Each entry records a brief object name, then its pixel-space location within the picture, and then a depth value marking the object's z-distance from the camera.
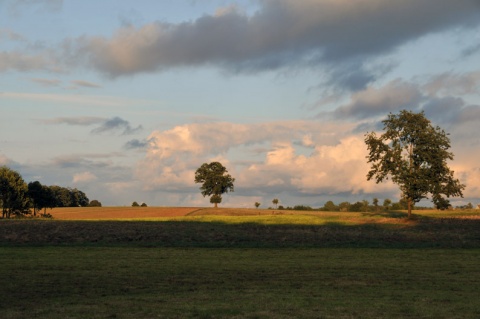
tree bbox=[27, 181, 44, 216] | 137.38
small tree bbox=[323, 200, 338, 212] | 147.38
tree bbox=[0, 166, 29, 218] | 130.75
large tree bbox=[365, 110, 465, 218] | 83.19
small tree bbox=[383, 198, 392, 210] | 141.39
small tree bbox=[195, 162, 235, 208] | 148.38
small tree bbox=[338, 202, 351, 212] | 140.75
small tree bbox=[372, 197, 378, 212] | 141.31
